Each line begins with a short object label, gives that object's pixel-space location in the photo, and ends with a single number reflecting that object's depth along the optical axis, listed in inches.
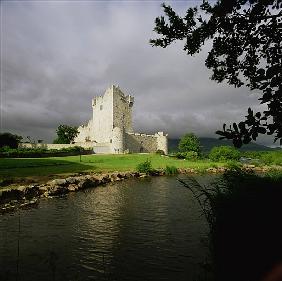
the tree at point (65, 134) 4443.9
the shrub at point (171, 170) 2100.1
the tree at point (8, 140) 3137.3
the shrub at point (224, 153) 3486.7
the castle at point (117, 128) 3779.5
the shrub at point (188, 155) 3270.9
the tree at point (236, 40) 233.3
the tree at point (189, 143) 4059.5
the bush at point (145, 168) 1986.6
